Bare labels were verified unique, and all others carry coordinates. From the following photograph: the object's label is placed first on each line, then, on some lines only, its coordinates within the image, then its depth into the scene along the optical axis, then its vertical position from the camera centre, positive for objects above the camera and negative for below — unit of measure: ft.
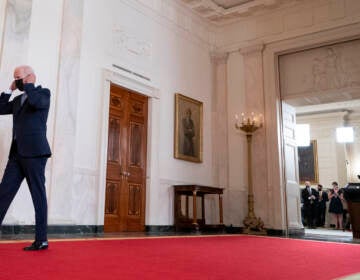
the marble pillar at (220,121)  29.73 +6.83
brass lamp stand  26.27 +2.82
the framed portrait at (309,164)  47.39 +5.69
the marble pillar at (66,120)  18.76 +4.42
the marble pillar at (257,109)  28.07 +7.41
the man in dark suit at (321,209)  41.67 +0.28
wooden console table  24.50 +0.41
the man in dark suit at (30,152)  10.57 +1.59
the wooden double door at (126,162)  22.35 +2.85
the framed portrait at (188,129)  26.86 +5.72
